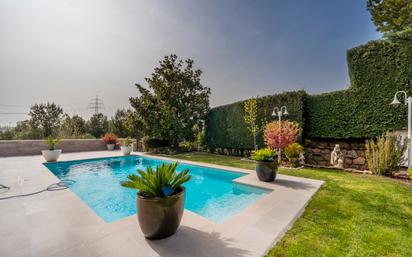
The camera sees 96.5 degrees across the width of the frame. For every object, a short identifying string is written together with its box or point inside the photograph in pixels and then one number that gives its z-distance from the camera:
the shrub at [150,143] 14.73
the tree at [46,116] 27.77
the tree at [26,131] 21.75
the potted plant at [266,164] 5.59
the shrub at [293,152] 8.12
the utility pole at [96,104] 39.27
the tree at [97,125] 33.16
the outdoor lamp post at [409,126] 6.12
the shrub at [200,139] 14.96
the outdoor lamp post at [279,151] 8.67
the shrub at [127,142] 13.48
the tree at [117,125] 29.36
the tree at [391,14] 8.27
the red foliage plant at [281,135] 8.40
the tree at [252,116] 10.78
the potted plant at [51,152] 9.52
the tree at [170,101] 13.71
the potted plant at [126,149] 12.66
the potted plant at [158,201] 2.53
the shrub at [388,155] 6.35
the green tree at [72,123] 24.48
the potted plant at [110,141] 15.80
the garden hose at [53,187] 4.63
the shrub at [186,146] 15.09
